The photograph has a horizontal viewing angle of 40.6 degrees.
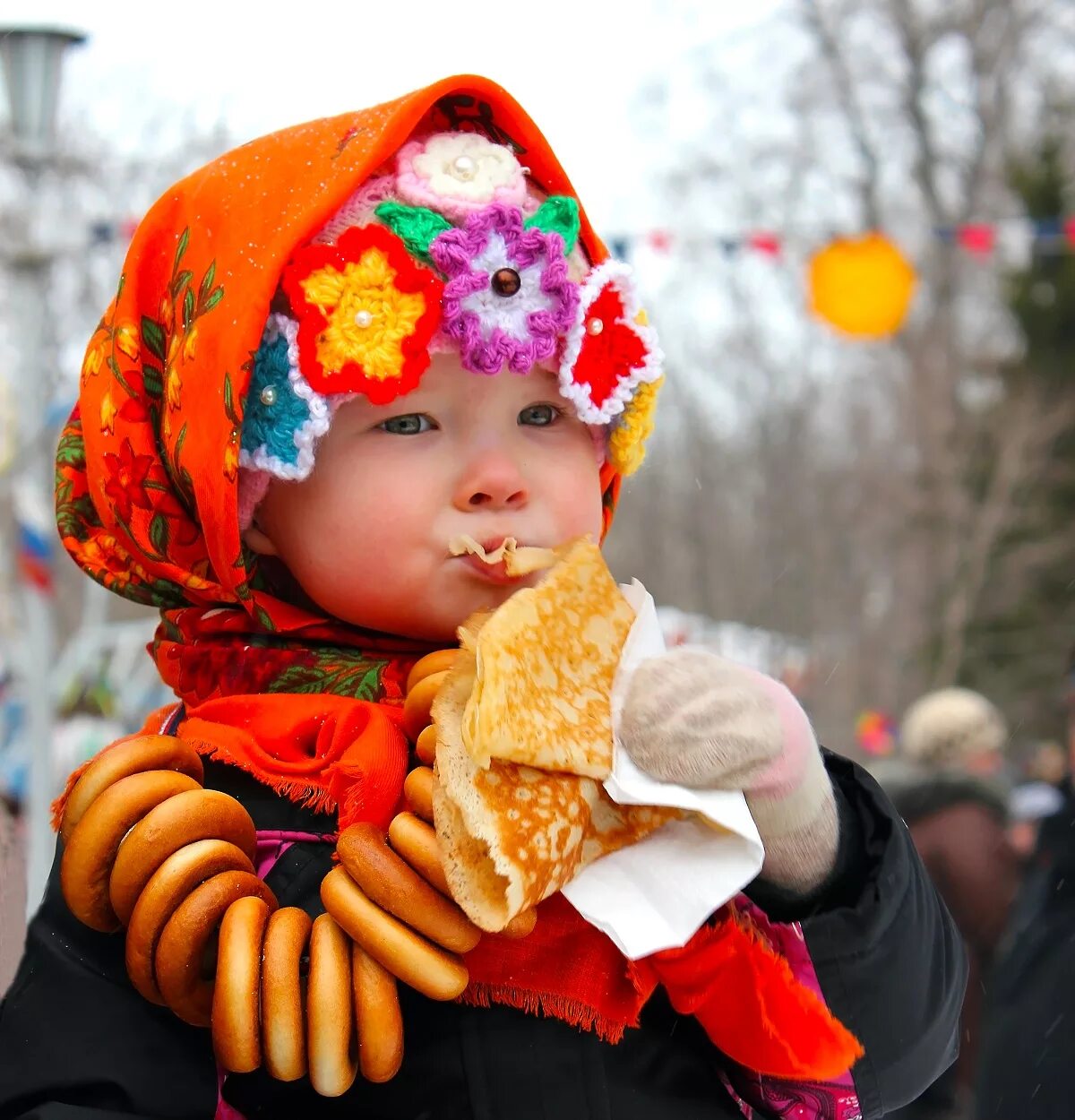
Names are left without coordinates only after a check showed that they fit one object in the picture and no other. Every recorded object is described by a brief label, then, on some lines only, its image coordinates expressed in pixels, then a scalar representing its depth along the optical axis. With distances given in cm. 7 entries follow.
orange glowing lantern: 955
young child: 150
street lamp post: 603
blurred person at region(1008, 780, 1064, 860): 498
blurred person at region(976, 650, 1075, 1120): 322
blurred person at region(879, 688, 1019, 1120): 459
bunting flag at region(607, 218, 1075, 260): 777
